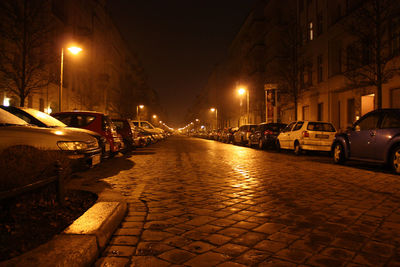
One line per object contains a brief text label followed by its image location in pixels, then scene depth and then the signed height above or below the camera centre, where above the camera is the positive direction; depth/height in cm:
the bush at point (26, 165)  373 -39
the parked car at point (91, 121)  1123 +46
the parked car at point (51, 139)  578 -10
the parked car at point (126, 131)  1659 +17
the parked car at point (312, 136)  1540 -7
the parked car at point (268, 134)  2119 +3
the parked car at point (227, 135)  3374 -6
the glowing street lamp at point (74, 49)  1966 +517
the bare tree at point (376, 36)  1673 +529
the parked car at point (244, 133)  2593 +12
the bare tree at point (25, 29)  1858 +608
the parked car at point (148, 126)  2855 +80
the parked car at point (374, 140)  925 -15
